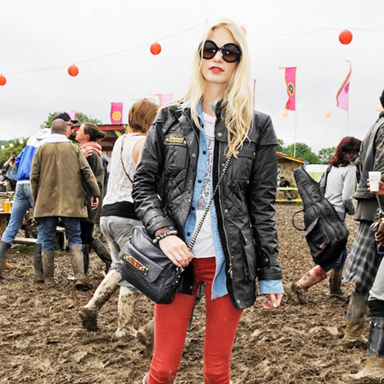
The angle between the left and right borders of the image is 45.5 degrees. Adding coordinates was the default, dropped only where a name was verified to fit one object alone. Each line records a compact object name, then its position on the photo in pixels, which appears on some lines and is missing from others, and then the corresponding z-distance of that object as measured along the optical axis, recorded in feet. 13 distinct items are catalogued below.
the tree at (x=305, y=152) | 384.86
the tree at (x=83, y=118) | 277.40
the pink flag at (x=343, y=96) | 89.92
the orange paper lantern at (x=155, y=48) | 41.91
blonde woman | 6.22
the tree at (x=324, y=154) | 388.74
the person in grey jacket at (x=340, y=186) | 16.88
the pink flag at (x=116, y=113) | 81.72
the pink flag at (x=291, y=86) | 90.89
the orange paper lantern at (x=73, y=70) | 44.65
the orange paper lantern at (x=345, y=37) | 39.94
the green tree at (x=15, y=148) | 184.73
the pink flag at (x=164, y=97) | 80.90
